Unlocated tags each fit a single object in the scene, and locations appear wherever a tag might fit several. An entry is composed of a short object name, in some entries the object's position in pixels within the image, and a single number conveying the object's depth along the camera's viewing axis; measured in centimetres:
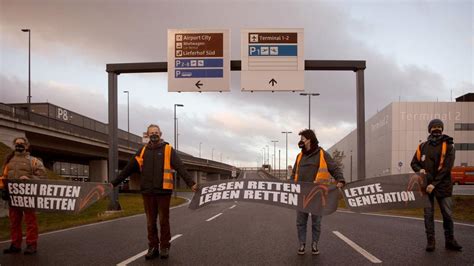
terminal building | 6103
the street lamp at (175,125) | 4456
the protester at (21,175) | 666
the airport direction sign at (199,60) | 1670
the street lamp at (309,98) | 4196
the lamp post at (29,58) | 3859
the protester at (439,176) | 643
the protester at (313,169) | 642
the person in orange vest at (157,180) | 628
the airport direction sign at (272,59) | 1653
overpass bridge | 2725
